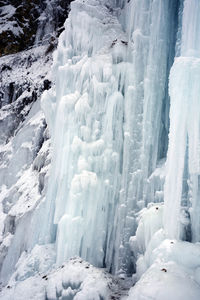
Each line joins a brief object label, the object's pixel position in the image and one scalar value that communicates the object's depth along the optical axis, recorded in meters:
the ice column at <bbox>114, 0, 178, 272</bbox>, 9.12
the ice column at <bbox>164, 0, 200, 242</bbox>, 6.80
